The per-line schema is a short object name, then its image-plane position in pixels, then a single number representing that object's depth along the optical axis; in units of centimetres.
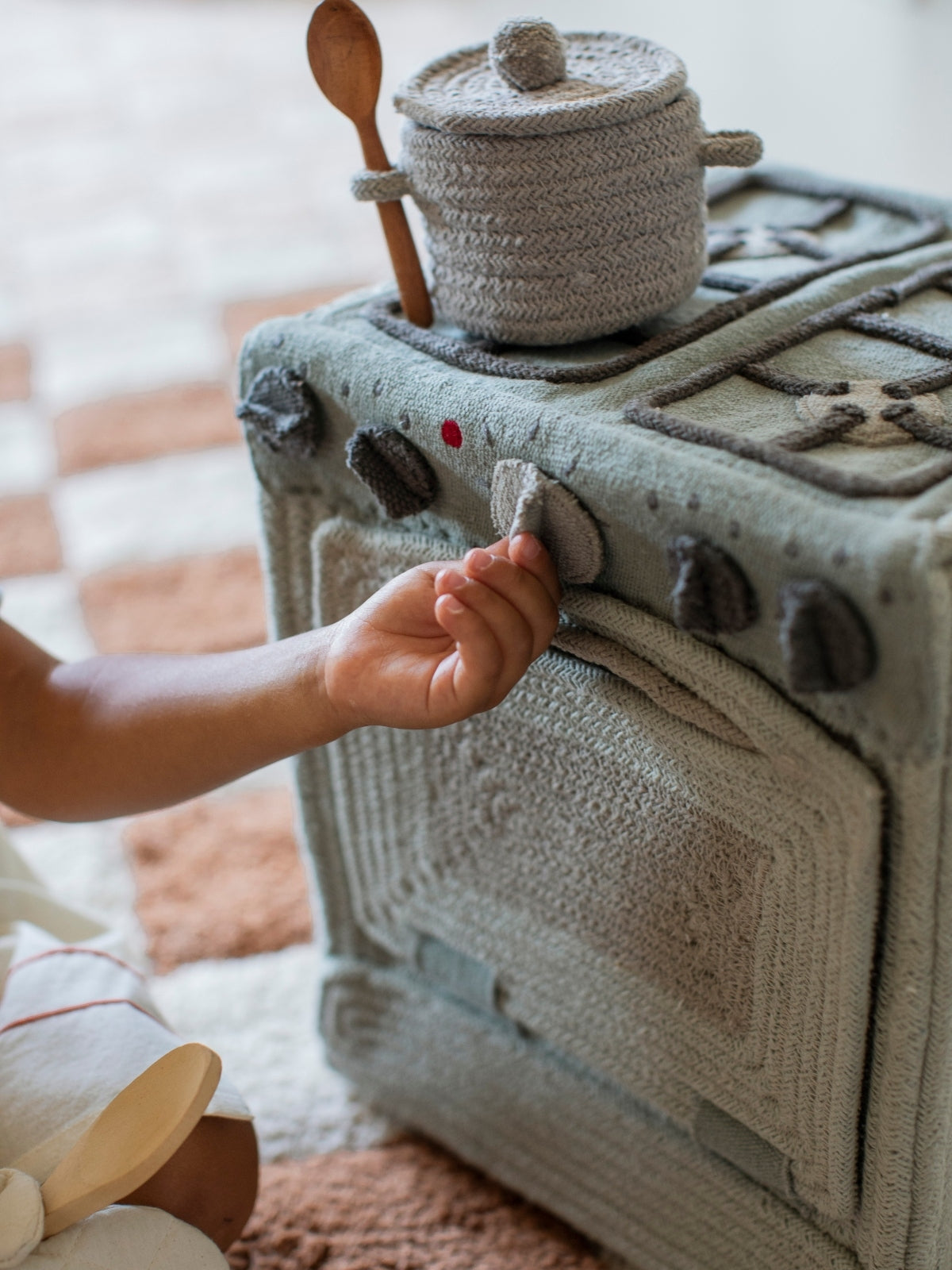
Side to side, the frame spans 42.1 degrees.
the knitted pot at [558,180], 53
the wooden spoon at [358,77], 57
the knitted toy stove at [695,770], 45
